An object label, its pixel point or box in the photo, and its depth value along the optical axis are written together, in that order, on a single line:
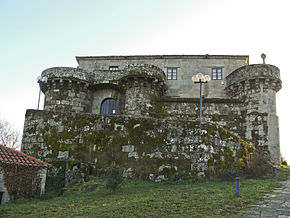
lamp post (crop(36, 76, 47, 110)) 18.51
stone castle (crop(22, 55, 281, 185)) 11.20
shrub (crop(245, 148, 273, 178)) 11.74
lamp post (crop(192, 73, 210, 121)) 14.58
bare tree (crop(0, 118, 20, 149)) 39.88
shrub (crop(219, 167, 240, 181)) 10.46
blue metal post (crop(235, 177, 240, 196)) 7.62
